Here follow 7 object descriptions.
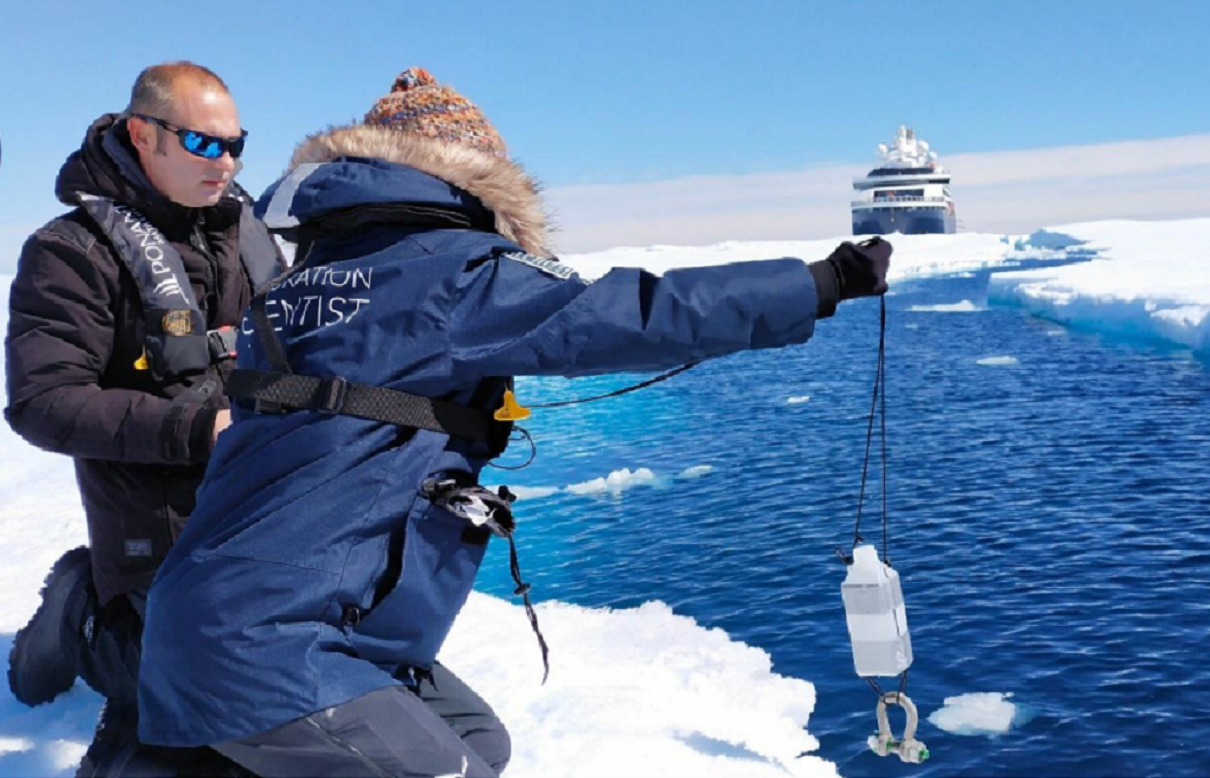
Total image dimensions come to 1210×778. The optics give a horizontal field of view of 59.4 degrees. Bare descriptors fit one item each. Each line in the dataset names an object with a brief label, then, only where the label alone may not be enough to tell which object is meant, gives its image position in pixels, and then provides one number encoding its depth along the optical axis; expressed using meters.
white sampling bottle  3.30
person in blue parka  1.79
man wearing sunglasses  2.85
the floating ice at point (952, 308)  41.09
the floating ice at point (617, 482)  13.46
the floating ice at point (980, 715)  6.27
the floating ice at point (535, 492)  13.44
